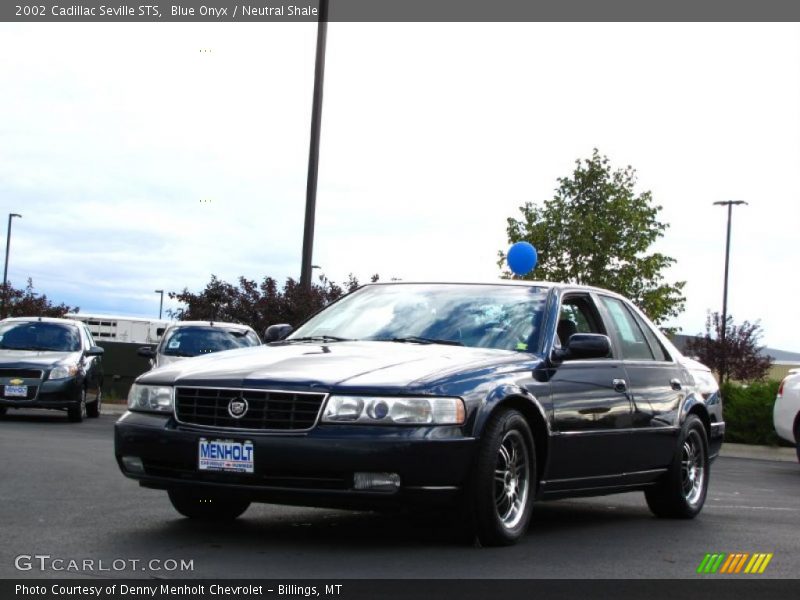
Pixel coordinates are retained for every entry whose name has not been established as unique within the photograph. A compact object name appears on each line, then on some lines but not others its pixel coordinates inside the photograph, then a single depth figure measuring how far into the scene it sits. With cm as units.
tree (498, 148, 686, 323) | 5134
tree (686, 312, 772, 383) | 5656
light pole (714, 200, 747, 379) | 5802
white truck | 5699
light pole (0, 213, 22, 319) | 5205
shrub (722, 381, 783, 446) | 2259
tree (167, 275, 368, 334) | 2756
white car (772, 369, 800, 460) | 1770
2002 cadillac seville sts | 714
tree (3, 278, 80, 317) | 5341
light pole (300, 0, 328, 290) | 2283
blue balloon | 2403
